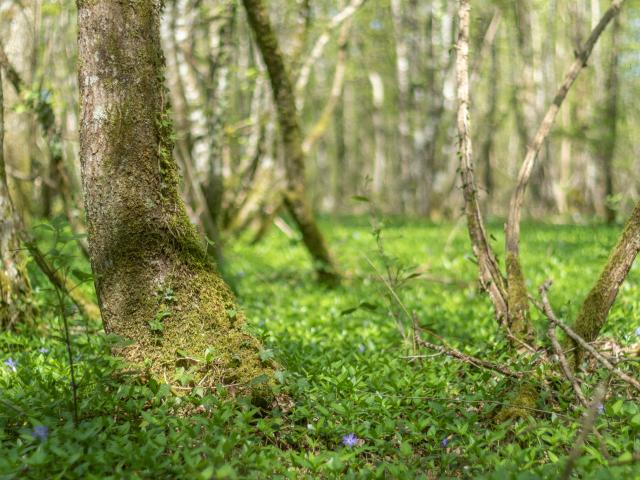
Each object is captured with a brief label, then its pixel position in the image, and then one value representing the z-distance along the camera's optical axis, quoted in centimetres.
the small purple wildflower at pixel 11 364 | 400
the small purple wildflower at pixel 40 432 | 285
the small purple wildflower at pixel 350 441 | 312
